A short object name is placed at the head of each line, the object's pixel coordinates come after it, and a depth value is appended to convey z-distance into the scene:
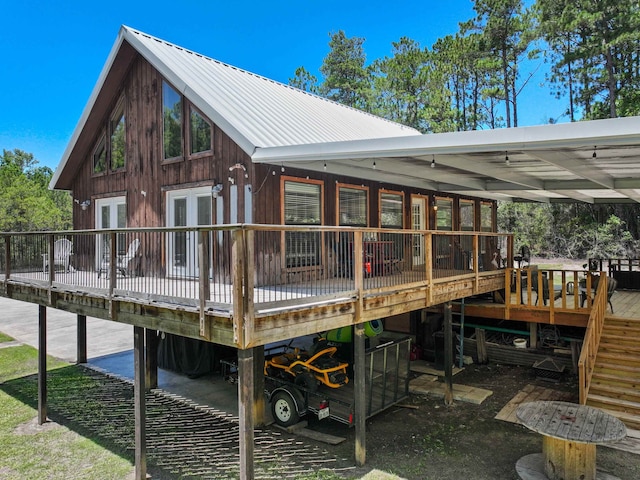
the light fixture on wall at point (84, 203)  12.18
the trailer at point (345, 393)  7.85
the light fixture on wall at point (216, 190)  8.77
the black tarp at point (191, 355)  11.45
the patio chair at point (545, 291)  11.01
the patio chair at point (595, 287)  10.10
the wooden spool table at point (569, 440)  5.84
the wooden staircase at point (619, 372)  7.80
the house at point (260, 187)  5.56
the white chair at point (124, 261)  9.11
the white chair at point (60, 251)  9.64
